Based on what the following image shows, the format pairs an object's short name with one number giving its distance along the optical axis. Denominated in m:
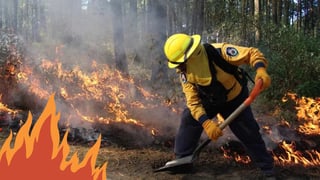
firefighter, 4.29
